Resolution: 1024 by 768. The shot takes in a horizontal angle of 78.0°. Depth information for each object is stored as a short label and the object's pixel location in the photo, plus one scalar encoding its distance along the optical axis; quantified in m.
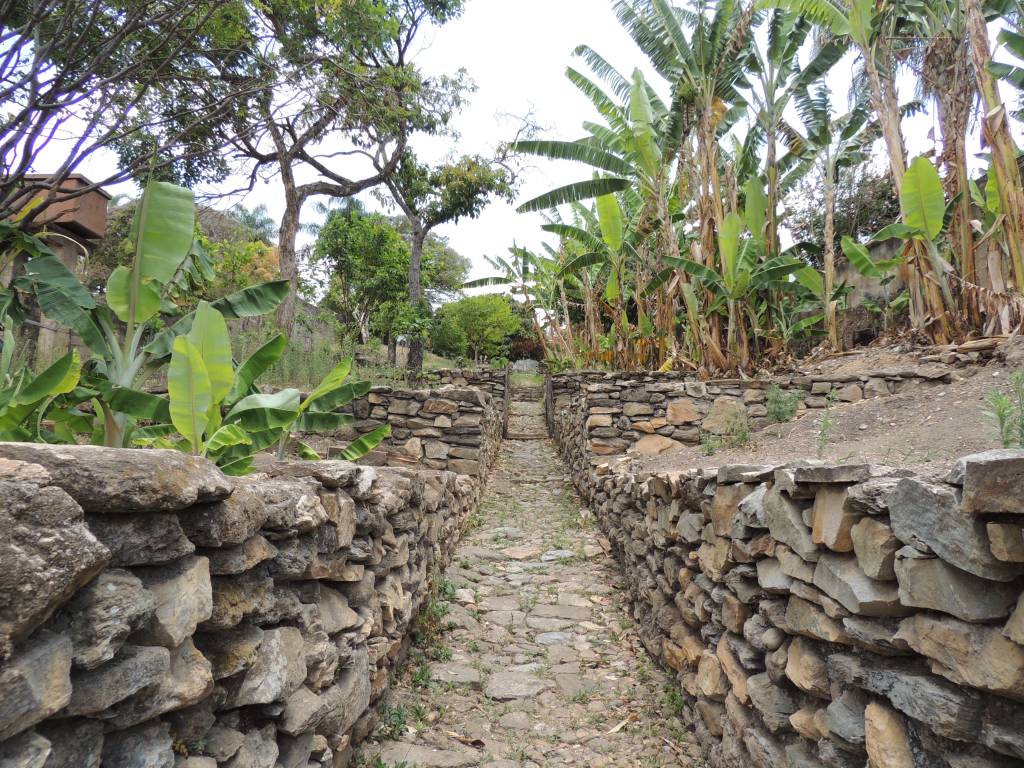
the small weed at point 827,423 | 4.91
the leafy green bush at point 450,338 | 25.00
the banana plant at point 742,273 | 8.93
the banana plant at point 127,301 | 3.48
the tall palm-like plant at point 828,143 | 10.07
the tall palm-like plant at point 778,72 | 9.70
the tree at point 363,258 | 18.50
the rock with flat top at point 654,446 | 8.77
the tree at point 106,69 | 3.64
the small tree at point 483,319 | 26.12
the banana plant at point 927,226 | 7.38
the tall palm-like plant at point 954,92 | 8.14
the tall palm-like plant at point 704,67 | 9.52
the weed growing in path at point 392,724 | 3.29
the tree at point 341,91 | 7.40
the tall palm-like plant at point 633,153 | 9.82
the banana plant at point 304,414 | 3.68
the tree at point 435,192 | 15.46
